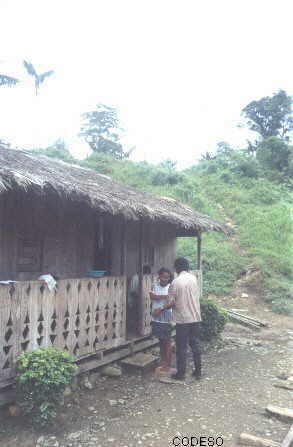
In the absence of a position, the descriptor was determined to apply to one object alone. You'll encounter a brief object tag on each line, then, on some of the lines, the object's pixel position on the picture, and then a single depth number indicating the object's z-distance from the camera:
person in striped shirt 6.53
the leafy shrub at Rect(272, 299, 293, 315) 13.05
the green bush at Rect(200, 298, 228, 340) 9.00
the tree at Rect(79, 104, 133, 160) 35.47
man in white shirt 6.03
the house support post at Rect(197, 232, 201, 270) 10.27
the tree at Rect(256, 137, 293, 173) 27.70
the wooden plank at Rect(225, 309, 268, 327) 11.52
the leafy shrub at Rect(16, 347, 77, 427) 4.33
